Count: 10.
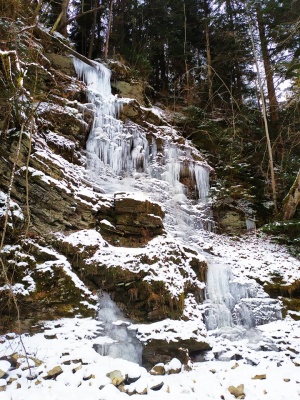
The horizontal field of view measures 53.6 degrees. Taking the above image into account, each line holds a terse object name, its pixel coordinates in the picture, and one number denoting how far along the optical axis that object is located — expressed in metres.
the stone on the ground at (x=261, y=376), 4.59
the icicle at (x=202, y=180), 10.95
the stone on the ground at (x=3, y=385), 3.72
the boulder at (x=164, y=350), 5.06
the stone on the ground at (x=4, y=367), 3.96
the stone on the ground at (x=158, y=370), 4.67
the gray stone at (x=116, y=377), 4.10
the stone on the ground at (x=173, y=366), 4.78
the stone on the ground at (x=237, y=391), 4.06
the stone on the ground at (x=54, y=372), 4.09
